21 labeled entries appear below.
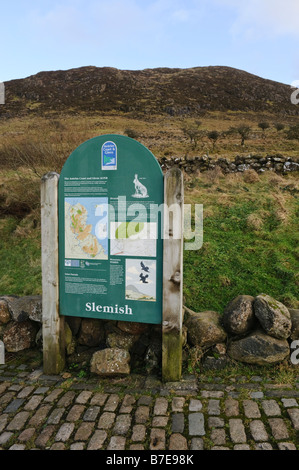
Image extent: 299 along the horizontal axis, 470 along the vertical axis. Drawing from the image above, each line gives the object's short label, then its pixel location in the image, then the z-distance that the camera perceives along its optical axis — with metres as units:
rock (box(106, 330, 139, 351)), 4.19
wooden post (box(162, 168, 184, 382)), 3.67
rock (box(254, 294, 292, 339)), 3.87
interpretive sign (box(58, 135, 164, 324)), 3.79
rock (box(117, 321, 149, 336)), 4.24
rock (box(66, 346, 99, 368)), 4.23
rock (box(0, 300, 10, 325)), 4.61
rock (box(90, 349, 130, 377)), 3.85
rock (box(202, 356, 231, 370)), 3.94
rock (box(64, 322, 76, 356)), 4.29
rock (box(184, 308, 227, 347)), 4.08
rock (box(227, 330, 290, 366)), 3.85
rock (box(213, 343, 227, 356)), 4.02
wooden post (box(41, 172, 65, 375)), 4.07
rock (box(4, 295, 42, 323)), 4.54
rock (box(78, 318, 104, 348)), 4.42
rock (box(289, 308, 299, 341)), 3.99
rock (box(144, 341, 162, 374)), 4.01
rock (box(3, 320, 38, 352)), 4.55
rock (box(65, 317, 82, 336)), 4.45
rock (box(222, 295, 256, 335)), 4.05
